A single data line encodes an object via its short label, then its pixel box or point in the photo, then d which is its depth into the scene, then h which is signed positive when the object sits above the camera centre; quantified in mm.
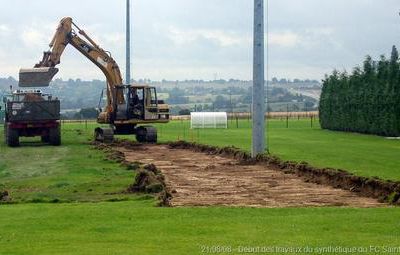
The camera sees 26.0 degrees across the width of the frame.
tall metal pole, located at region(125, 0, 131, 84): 57094 +3638
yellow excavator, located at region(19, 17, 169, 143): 49625 +550
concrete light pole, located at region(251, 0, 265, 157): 33906 +775
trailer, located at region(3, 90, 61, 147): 46719 -956
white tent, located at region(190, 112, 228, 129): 79875 -1787
